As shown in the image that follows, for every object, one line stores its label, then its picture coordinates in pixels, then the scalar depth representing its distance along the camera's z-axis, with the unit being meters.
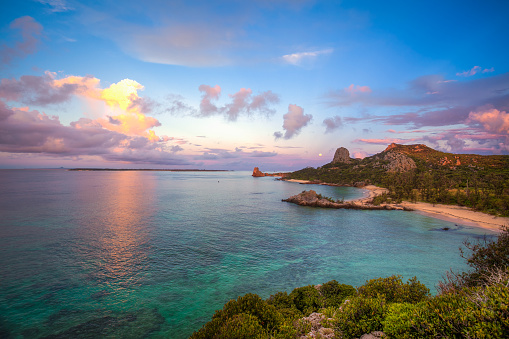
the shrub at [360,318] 10.13
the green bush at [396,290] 13.75
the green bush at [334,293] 17.48
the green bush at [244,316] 11.84
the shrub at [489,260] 17.06
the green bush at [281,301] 17.34
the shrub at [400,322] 8.52
